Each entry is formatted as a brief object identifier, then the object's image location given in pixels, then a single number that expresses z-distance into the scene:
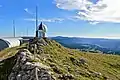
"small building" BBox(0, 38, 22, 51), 25.32
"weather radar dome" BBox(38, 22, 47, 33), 12.09
